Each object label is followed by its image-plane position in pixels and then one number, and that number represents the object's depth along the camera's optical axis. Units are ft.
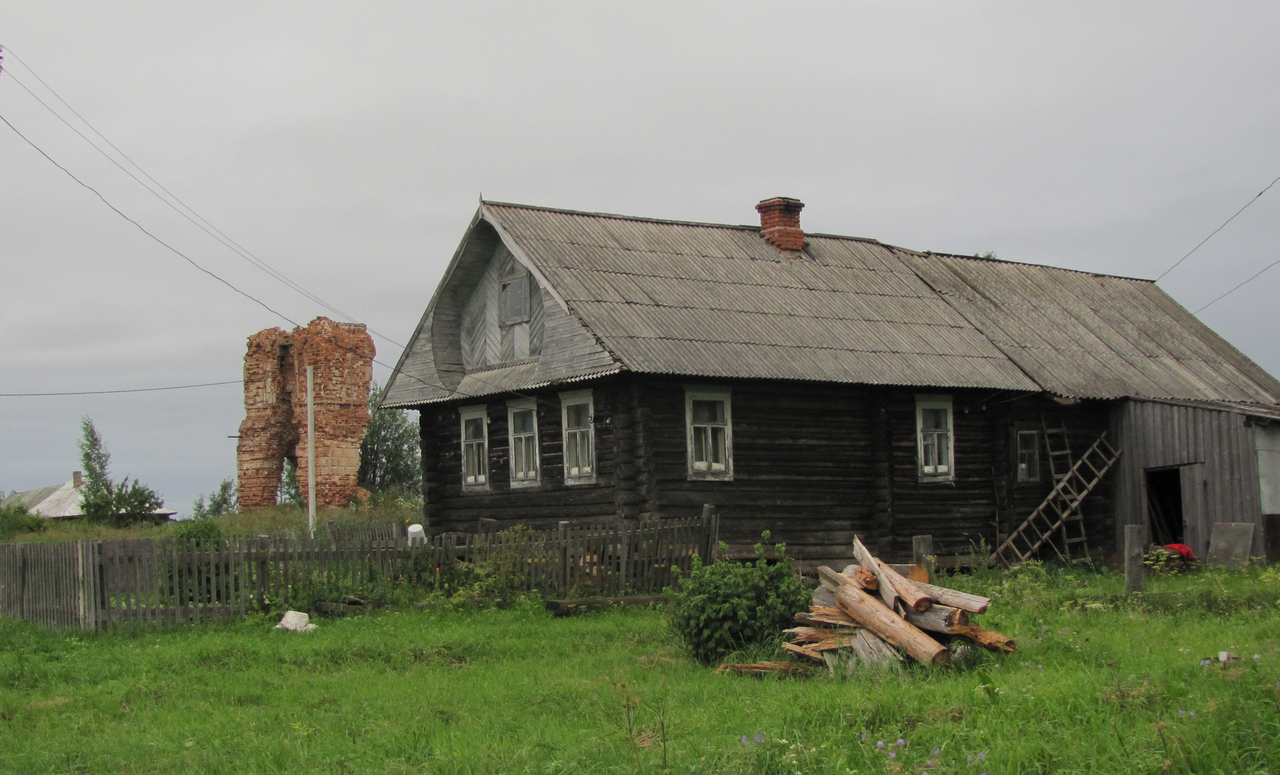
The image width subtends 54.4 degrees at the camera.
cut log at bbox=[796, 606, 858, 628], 31.58
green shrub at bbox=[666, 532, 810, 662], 34.30
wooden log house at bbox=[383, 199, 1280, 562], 58.54
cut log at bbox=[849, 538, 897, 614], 30.32
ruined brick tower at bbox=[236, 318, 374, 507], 111.75
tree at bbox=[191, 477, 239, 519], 136.87
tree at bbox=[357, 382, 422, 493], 166.30
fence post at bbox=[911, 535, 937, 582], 43.58
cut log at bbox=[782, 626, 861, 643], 31.27
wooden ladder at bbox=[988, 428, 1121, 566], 67.97
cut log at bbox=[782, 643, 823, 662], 30.91
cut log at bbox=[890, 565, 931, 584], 33.88
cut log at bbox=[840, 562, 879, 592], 31.76
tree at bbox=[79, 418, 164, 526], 128.57
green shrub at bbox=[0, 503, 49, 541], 114.01
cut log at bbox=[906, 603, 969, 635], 28.96
